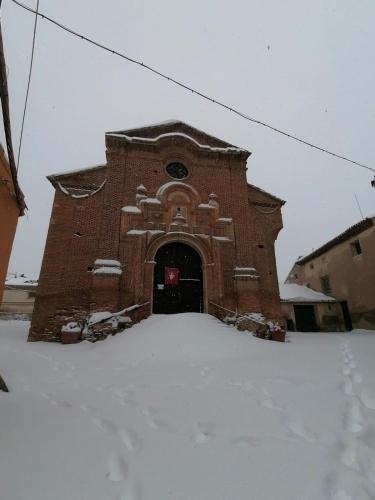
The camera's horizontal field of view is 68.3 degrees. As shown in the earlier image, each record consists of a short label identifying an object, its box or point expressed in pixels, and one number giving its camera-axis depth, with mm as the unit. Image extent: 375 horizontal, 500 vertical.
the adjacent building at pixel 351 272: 16562
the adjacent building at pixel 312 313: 18812
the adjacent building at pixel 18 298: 30344
